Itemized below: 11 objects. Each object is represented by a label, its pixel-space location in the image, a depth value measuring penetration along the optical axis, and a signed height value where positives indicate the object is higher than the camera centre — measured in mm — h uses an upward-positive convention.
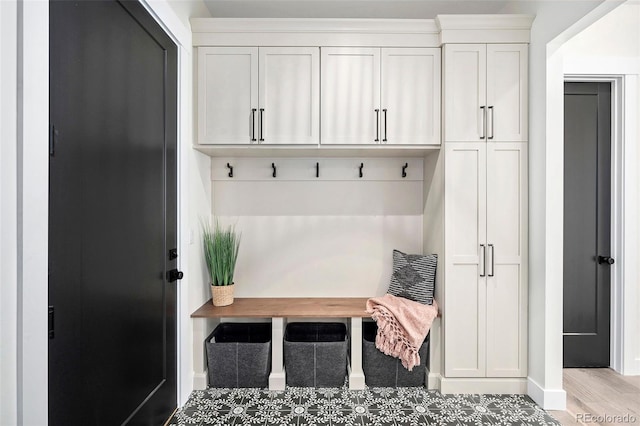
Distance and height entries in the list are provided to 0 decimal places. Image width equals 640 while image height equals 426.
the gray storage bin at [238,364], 2402 -1053
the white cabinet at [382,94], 2418 +798
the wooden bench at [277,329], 2396 -823
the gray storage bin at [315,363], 2410 -1049
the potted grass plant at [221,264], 2551 -397
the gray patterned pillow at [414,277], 2488 -488
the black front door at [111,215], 1236 -24
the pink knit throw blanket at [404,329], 2326 -793
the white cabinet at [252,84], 2416 +865
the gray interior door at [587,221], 2703 -83
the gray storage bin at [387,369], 2416 -1097
